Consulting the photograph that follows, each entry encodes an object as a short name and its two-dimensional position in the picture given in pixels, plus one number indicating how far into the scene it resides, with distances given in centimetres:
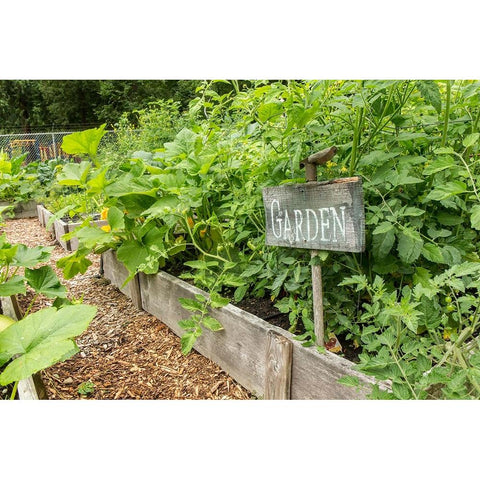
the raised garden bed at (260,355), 111
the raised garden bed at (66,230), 364
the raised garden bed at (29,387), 118
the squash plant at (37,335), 87
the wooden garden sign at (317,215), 98
